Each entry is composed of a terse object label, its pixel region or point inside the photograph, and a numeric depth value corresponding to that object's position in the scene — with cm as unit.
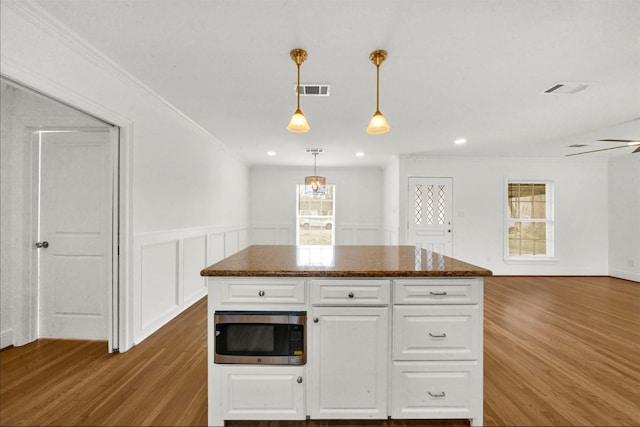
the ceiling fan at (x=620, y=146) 416
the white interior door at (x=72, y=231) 278
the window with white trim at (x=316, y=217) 748
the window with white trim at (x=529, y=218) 613
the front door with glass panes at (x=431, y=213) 598
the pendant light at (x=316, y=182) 508
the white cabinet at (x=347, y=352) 171
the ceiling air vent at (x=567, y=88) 271
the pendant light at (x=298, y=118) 206
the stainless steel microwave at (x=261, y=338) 168
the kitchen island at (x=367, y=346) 169
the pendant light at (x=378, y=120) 210
